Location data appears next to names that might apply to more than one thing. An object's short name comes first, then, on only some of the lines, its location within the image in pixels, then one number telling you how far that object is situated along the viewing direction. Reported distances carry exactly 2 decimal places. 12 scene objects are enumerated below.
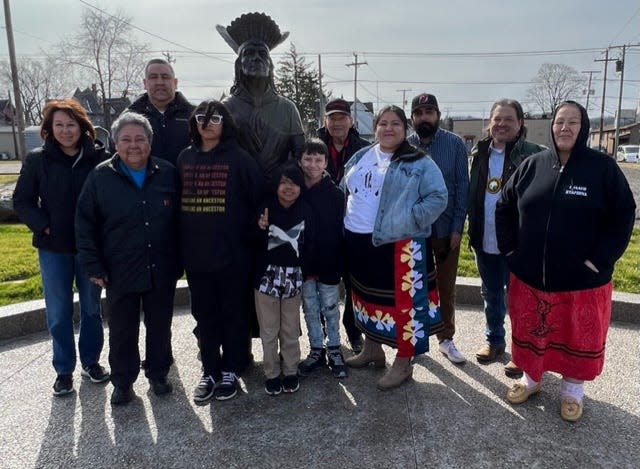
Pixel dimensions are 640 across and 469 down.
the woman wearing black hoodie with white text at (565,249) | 2.71
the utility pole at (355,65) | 45.09
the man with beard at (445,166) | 3.58
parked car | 38.56
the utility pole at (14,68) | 17.53
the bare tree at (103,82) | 30.34
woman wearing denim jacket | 3.03
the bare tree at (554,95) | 56.81
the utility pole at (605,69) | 42.89
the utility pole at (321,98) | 33.41
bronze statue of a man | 3.45
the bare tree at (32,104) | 53.72
